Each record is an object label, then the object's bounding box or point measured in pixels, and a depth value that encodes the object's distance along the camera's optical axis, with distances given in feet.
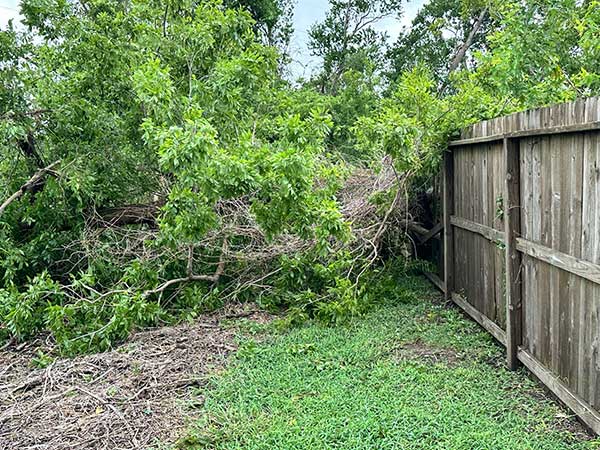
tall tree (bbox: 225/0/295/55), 39.47
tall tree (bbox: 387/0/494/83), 48.42
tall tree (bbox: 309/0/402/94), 46.93
